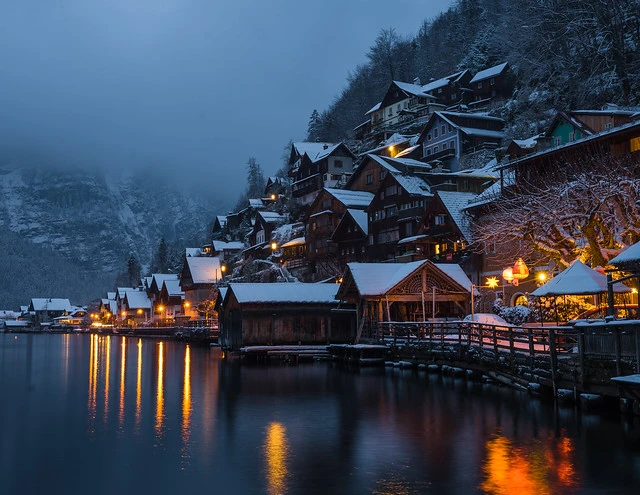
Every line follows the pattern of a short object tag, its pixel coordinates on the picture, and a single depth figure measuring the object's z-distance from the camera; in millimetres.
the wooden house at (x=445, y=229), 59438
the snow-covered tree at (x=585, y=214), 33938
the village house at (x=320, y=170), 107312
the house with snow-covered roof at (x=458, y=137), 88000
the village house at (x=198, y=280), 108625
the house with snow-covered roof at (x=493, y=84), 99312
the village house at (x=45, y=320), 196538
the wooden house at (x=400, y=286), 45062
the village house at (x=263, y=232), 105875
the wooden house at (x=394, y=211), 69875
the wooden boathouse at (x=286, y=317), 52531
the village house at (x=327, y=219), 83188
